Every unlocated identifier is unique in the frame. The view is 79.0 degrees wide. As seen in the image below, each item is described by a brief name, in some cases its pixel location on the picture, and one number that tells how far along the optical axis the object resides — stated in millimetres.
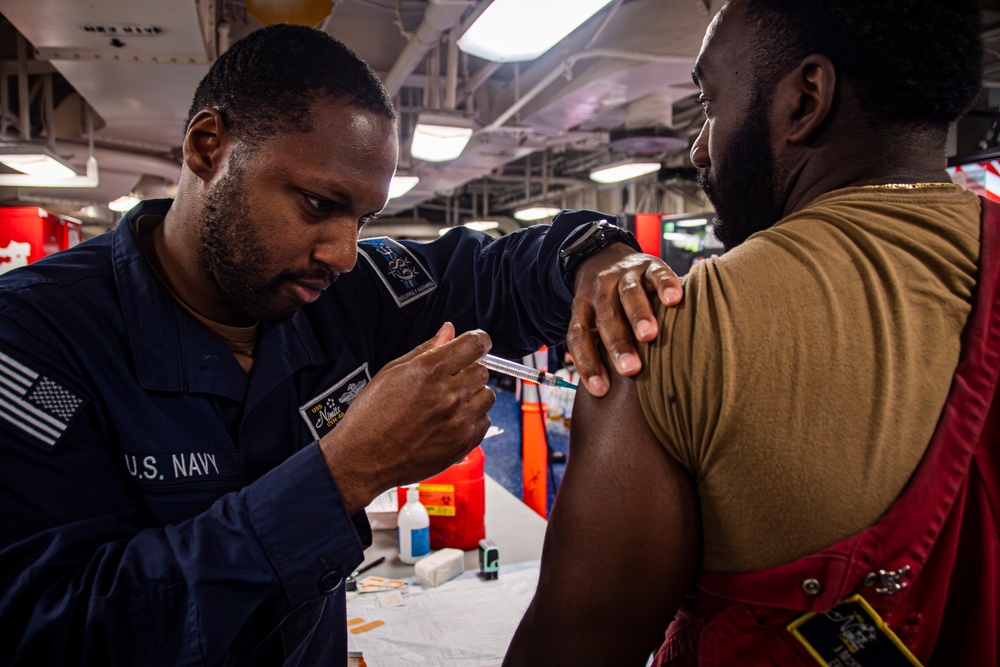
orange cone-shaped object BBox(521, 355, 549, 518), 4039
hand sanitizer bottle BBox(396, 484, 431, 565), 1790
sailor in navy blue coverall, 774
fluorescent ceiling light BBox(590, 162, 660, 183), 5211
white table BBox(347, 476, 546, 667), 1363
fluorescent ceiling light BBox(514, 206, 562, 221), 8477
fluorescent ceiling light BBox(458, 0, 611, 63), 2164
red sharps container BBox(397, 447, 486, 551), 1882
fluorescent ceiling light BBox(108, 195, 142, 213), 7270
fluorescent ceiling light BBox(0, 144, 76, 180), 3867
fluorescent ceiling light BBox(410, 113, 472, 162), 3486
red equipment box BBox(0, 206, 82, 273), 4480
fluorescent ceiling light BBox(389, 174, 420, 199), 5641
